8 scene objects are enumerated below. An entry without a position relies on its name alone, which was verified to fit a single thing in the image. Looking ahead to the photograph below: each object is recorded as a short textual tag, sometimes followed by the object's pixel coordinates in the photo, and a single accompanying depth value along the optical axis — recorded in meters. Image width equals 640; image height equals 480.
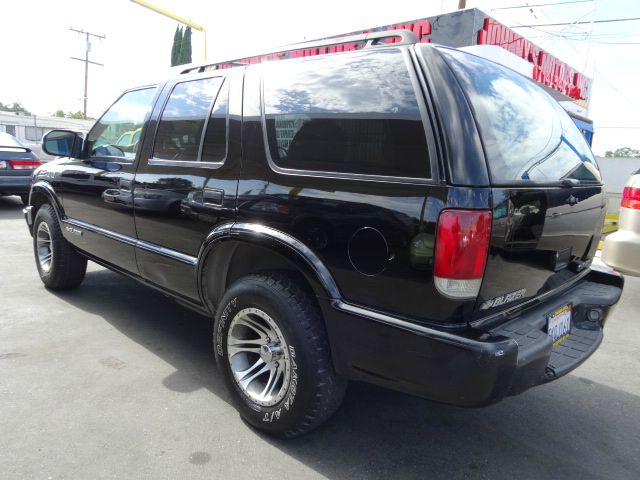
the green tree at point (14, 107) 84.75
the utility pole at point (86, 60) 47.81
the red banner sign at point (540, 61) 9.28
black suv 1.80
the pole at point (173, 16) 14.69
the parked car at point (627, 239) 4.11
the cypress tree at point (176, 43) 34.58
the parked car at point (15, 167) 9.20
